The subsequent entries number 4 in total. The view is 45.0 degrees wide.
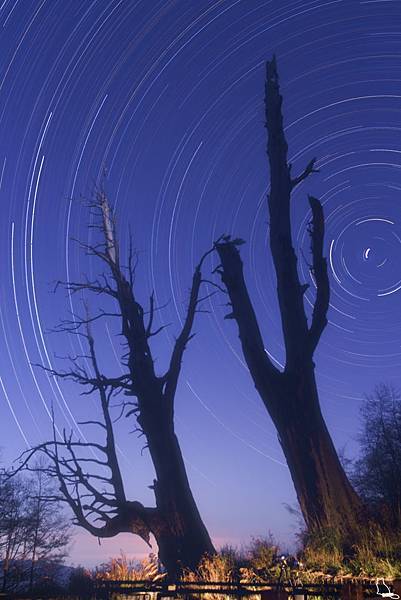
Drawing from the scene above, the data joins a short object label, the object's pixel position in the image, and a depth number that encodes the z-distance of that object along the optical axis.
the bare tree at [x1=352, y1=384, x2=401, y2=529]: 26.48
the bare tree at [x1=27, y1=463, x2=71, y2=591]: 32.19
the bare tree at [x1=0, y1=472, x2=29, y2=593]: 30.14
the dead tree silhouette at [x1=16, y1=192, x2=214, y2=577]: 11.52
